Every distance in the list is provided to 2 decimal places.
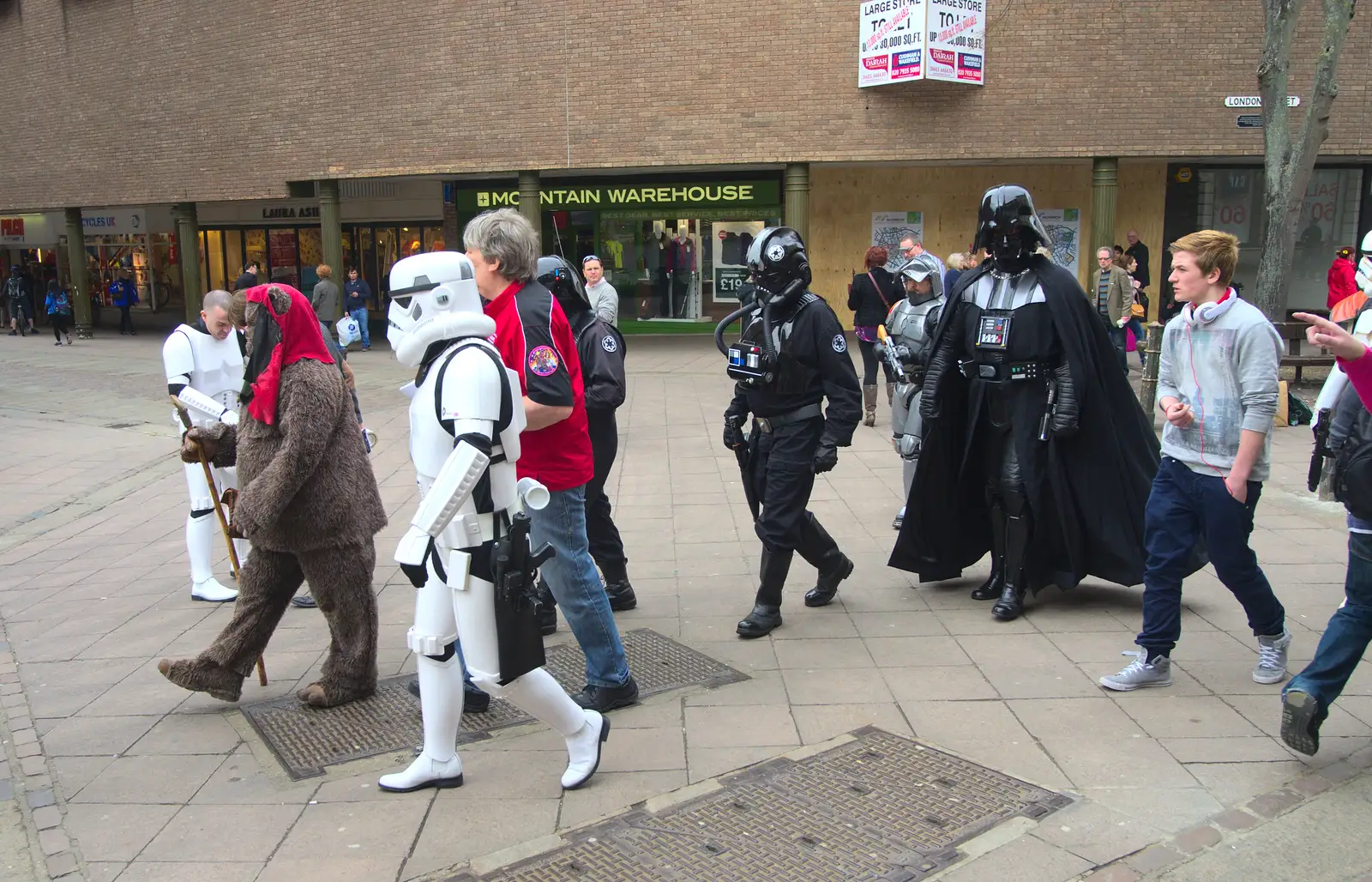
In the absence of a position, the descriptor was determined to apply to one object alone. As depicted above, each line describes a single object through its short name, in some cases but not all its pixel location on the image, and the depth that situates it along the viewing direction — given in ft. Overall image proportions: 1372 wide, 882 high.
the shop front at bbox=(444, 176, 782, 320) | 75.56
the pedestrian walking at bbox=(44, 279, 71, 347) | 84.53
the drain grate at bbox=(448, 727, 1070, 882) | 11.19
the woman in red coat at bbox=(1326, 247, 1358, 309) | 51.75
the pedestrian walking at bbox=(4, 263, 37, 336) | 92.27
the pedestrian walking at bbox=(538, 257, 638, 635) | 18.95
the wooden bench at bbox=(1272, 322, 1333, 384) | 42.60
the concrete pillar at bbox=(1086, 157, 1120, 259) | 62.95
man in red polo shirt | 13.65
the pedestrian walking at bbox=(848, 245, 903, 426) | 39.70
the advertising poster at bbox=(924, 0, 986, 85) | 58.59
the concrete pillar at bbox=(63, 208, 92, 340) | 88.33
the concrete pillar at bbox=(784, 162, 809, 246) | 64.28
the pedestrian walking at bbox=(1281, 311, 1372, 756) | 12.60
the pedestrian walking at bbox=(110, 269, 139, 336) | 92.32
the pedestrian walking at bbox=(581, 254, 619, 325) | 35.24
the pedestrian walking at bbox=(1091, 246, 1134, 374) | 43.37
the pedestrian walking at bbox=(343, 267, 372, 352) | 70.16
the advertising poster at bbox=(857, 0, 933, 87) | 58.65
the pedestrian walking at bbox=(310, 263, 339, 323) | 61.52
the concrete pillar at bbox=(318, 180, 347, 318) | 71.82
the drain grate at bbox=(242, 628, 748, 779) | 14.40
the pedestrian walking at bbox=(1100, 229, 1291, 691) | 14.51
